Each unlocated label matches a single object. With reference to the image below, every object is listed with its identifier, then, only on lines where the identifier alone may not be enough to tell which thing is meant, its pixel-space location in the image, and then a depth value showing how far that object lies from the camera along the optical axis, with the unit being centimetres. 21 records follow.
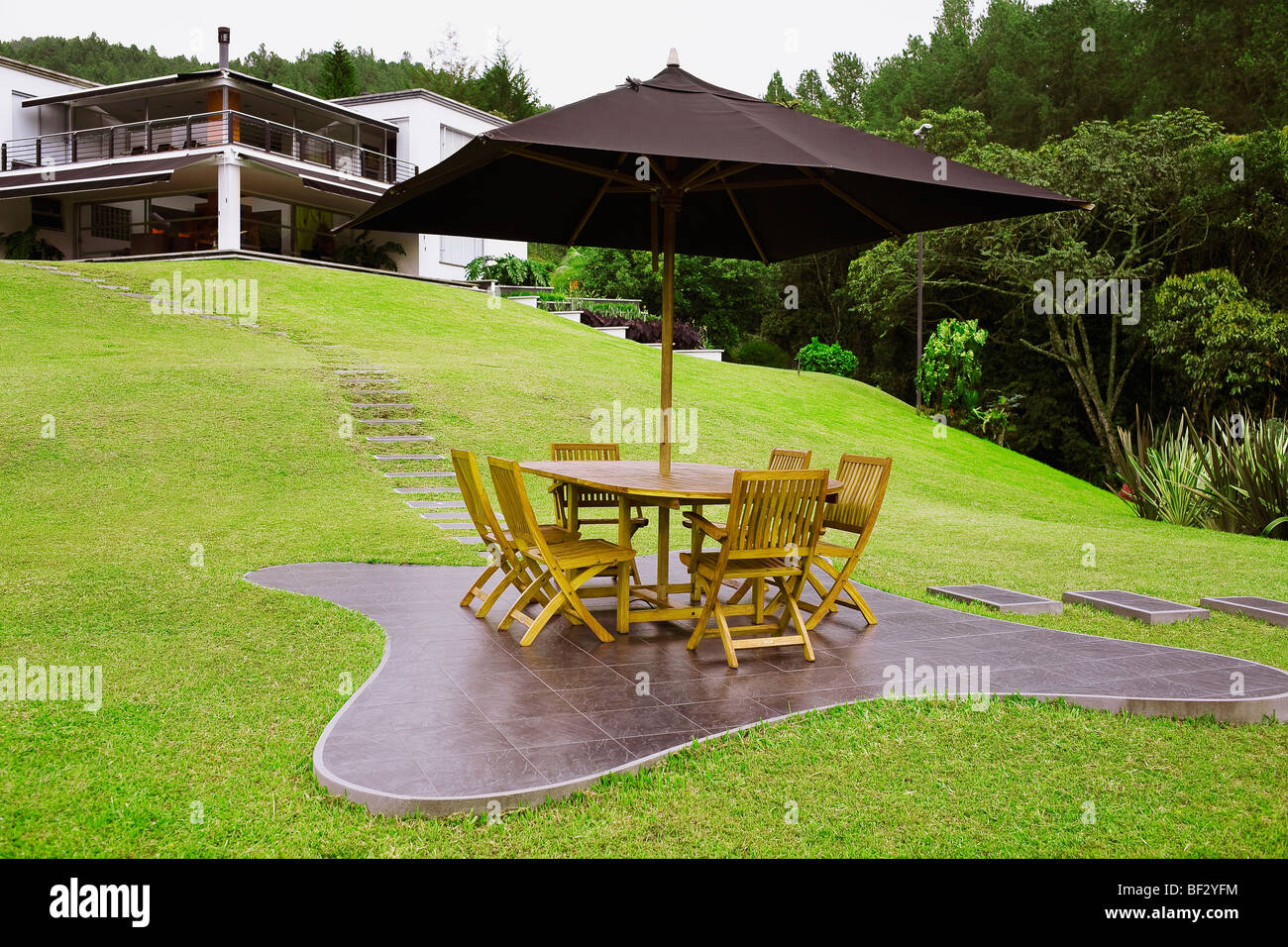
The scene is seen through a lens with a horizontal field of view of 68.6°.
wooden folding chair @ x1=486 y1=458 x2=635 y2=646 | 539
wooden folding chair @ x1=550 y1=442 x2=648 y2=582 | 654
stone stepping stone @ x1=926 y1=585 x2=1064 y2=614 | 672
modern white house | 2864
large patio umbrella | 446
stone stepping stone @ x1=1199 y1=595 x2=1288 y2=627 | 679
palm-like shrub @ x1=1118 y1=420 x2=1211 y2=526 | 1327
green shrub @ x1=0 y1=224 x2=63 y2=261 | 2917
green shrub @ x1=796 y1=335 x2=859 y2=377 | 3019
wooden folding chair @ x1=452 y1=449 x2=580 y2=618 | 593
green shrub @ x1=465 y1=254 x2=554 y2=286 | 3169
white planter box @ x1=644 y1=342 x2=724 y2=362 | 2794
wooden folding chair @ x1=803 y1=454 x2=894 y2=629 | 616
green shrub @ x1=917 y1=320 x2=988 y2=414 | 2627
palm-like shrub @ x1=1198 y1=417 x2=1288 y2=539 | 1174
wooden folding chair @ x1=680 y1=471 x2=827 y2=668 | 519
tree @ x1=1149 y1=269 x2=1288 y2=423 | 2294
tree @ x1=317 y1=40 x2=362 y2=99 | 4175
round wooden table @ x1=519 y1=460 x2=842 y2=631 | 518
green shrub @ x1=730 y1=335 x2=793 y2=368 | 3309
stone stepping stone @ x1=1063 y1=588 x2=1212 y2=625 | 661
